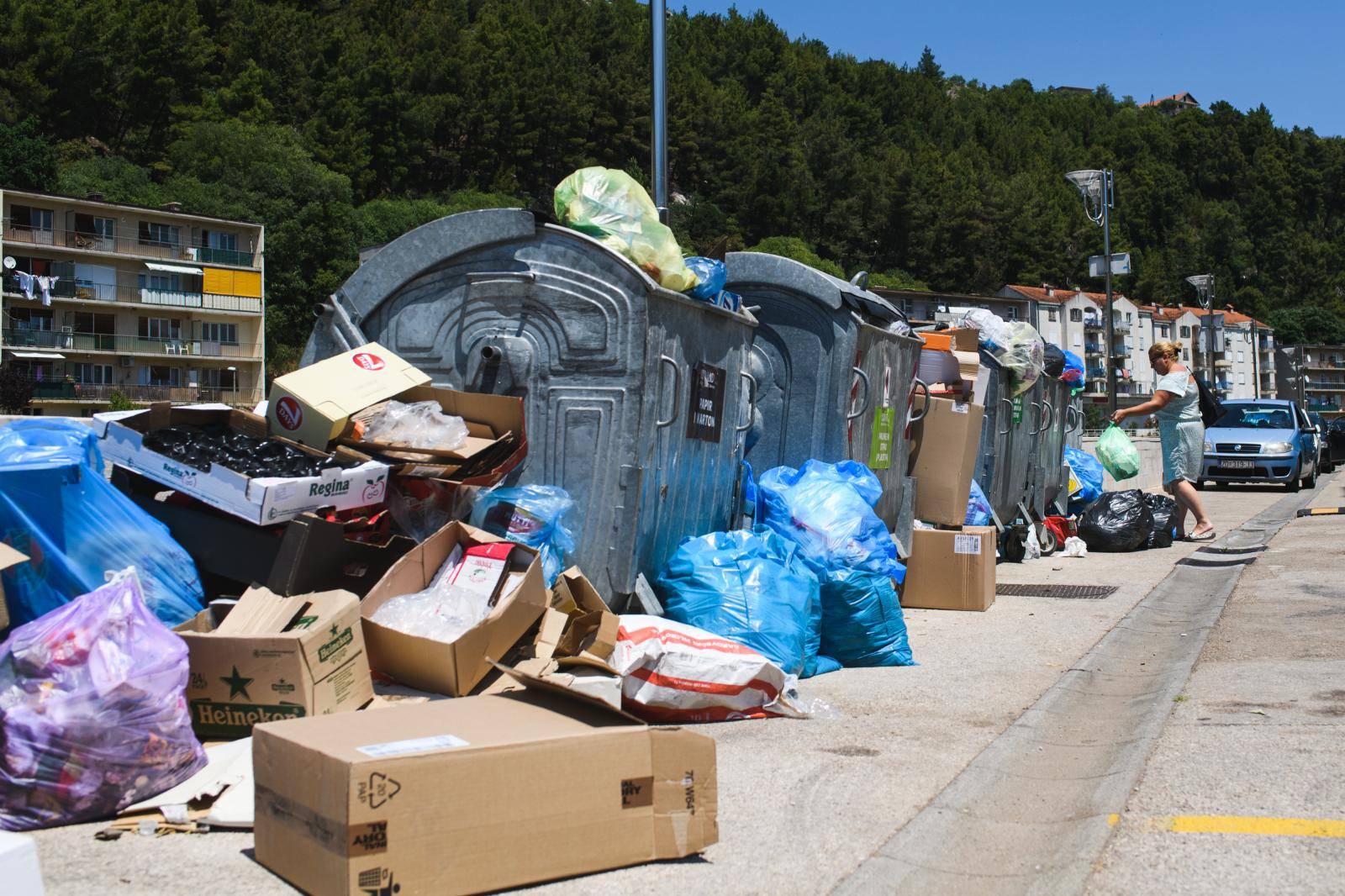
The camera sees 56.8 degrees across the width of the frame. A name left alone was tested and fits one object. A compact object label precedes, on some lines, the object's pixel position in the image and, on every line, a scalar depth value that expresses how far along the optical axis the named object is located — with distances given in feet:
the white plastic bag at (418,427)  16.79
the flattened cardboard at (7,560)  11.24
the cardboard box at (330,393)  16.17
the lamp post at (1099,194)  78.79
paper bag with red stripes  13.69
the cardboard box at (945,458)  26.71
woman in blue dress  33.83
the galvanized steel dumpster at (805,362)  22.57
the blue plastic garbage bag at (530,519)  16.22
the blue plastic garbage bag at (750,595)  16.28
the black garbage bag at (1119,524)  35.14
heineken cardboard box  11.96
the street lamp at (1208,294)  110.32
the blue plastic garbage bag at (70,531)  12.36
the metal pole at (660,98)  26.81
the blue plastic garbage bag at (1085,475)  41.63
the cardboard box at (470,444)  16.52
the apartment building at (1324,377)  418.70
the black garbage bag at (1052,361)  37.06
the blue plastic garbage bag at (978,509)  28.66
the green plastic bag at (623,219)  17.92
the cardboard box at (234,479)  14.14
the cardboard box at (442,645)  13.46
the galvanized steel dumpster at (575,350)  17.13
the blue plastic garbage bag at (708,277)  18.92
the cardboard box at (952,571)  23.85
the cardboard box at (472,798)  8.31
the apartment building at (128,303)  188.65
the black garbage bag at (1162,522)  36.14
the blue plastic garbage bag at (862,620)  17.89
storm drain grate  26.55
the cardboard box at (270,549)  14.20
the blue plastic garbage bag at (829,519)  18.47
